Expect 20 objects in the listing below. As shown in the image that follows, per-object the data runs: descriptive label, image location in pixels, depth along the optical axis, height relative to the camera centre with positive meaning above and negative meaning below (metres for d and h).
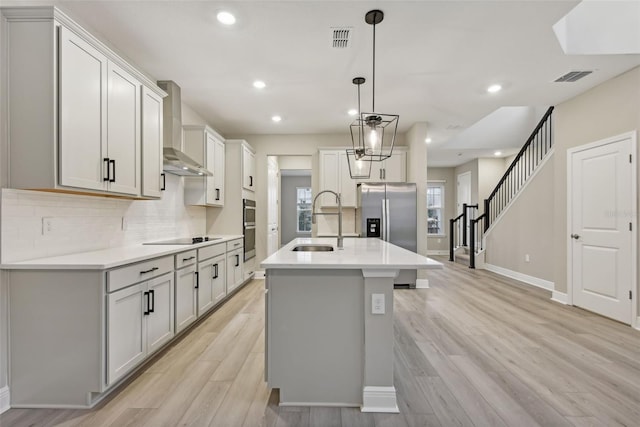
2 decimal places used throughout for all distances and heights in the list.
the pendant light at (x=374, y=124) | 2.32 +0.69
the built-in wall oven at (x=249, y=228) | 5.16 -0.21
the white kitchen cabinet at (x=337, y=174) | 5.59 +0.75
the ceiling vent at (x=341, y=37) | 2.58 +1.53
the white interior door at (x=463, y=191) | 8.96 +0.74
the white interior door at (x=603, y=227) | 3.36 -0.12
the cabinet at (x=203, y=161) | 4.34 +0.78
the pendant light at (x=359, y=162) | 2.78 +0.49
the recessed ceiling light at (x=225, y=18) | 2.38 +1.54
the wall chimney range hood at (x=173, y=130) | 3.44 +0.98
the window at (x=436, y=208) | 9.75 +0.23
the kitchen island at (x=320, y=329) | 1.93 -0.71
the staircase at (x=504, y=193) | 5.52 +0.48
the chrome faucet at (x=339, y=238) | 2.73 -0.20
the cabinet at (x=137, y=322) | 1.99 -0.78
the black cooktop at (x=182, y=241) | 3.36 -0.30
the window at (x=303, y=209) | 9.86 +0.21
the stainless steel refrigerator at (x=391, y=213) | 5.18 +0.05
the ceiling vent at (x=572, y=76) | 3.38 +1.55
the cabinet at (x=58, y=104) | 1.88 +0.71
